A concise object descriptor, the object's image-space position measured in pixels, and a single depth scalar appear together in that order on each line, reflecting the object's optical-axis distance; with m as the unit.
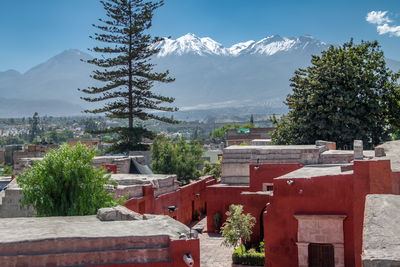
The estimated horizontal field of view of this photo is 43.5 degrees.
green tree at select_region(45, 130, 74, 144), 154.95
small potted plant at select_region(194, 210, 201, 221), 28.16
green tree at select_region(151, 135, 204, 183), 34.09
